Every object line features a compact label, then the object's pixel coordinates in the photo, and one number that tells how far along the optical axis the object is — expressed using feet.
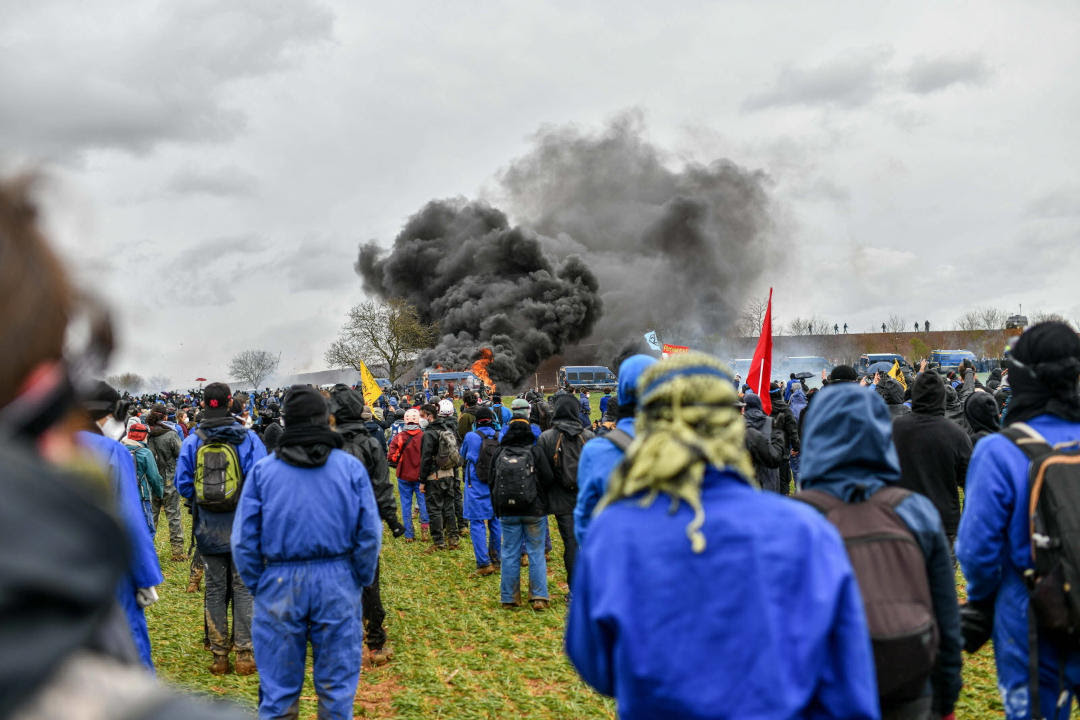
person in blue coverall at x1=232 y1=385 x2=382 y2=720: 14.24
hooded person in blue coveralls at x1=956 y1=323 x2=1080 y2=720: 10.44
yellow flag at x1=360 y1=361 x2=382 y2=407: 53.87
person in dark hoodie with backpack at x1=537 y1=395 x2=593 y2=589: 25.76
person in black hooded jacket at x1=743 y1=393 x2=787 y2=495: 28.84
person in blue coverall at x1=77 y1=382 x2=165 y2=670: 15.12
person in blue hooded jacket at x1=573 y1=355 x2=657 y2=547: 14.29
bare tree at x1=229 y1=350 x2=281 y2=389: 311.80
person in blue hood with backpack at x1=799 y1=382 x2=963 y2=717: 9.34
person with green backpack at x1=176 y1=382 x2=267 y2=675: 21.52
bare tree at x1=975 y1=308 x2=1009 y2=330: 271.47
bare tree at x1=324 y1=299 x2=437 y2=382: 199.52
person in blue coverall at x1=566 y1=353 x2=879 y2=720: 6.55
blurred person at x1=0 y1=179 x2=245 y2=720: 2.51
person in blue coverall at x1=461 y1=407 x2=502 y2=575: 32.78
